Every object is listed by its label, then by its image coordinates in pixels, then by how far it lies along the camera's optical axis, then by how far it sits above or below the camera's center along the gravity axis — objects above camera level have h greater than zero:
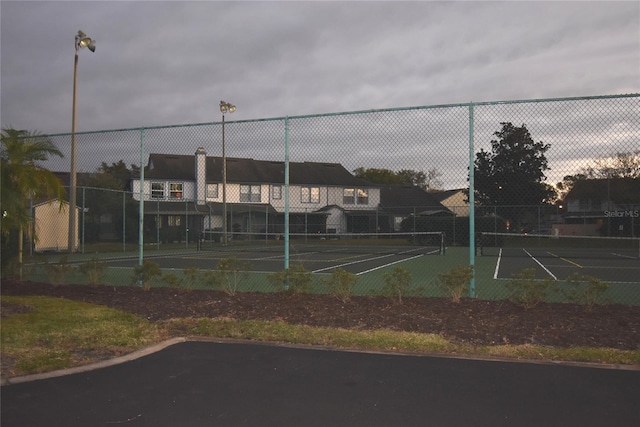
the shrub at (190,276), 9.42 -1.00
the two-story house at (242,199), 24.30 +1.23
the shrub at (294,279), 8.84 -0.96
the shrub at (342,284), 8.40 -0.99
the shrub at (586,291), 7.37 -0.96
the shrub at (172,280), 9.59 -1.07
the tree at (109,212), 23.69 +0.38
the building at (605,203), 17.83 +0.72
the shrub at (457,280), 8.05 -0.87
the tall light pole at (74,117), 19.60 +4.34
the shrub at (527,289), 7.57 -0.96
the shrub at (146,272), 9.72 -0.94
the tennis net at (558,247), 24.52 -1.27
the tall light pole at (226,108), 31.67 +6.76
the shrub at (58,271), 10.84 -1.05
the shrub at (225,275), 9.30 -0.95
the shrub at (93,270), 10.67 -0.99
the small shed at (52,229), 21.61 -0.39
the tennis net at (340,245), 24.23 -1.21
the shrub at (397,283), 8.29 -0.96
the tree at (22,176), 8.92 +0.76
